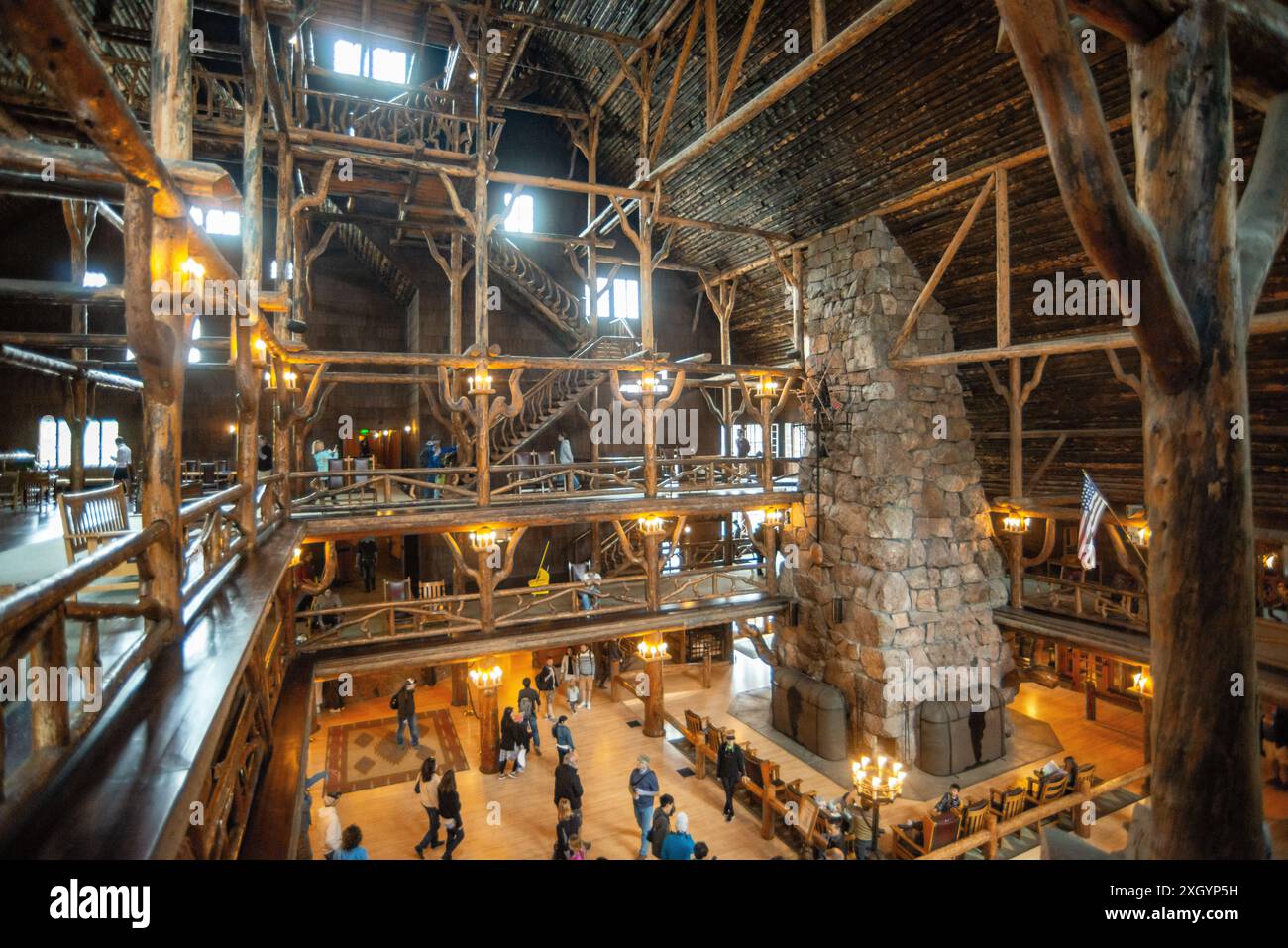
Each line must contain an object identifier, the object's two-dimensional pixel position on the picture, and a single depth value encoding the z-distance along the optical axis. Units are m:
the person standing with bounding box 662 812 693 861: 7.34
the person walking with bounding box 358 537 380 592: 15.23
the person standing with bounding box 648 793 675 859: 8.00
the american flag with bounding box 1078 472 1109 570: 8.66
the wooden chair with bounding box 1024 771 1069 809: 9.47
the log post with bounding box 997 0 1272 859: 2.21
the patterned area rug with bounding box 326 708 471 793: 11.05
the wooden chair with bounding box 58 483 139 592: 4.82
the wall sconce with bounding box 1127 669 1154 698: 9.95
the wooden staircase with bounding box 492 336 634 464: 14.64
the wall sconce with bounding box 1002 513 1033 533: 11.70
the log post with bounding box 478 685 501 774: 11.41
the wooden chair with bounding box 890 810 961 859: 8.41
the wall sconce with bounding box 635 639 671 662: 12.15
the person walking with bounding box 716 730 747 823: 10.01
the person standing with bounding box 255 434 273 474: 13.36
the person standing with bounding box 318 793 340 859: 7.48
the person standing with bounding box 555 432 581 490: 14.83
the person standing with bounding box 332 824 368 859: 6.10
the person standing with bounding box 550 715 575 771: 9.94
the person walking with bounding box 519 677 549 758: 11.54
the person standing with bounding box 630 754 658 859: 9.06
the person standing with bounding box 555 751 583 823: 8.84
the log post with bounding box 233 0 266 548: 5.84
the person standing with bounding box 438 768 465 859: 8.39
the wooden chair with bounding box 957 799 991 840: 8.65
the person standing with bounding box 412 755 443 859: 8.61
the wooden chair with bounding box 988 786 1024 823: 9.09
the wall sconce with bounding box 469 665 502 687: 11.06
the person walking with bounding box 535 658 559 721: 13.75
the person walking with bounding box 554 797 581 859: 8.36
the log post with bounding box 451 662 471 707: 14.20
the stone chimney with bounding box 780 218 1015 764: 11.43
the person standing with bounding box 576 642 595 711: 14.02
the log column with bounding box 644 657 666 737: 13.01
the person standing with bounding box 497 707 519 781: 10.95
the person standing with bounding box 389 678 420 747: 11.59
